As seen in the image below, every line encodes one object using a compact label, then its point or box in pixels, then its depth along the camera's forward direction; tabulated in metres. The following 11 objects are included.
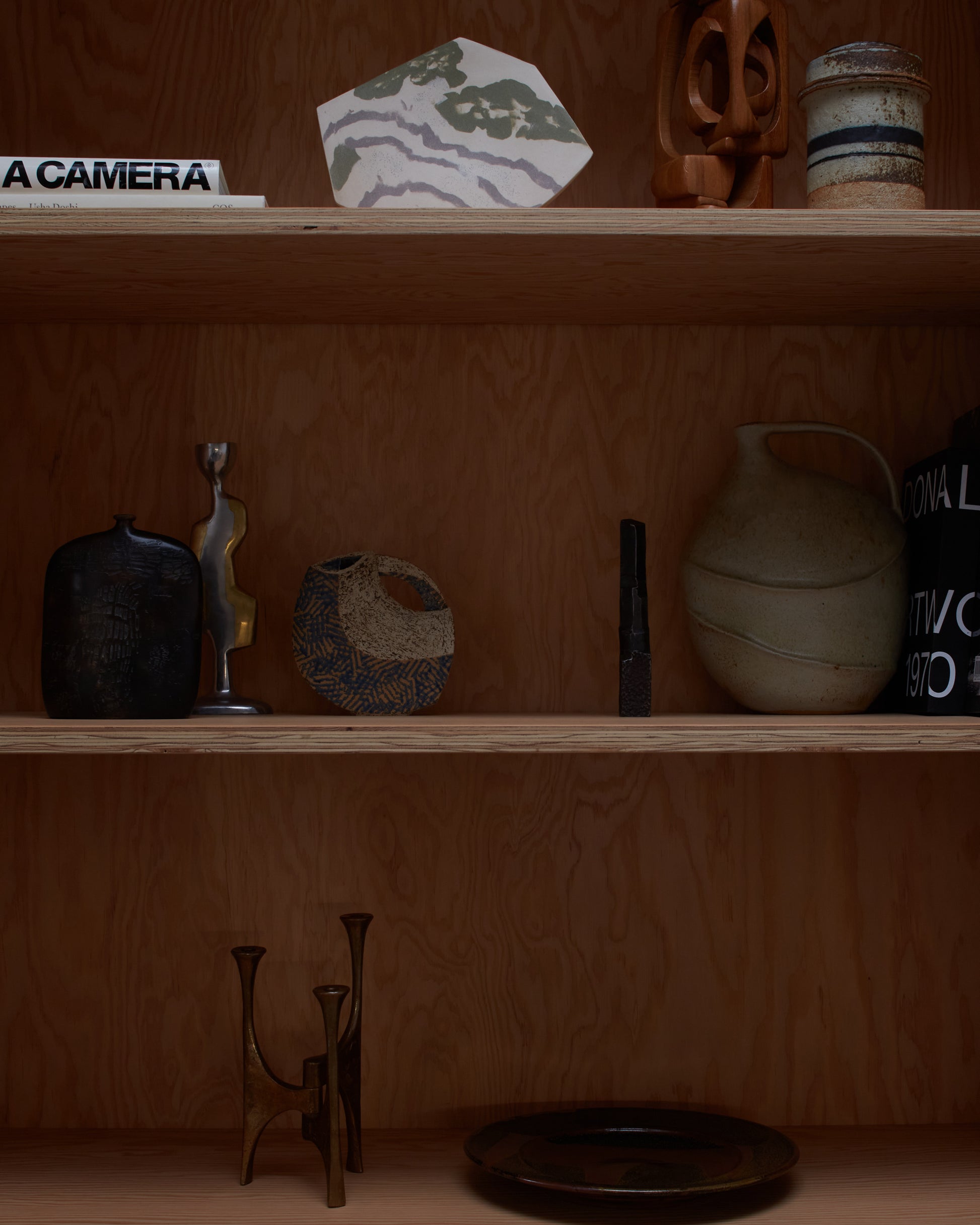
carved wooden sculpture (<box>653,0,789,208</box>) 1.16
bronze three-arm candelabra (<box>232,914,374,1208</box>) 1.15
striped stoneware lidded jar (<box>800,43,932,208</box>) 1.13
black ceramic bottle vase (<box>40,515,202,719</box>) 1.14
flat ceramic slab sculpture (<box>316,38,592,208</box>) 1.16
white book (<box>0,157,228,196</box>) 1.10
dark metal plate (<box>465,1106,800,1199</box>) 1.11
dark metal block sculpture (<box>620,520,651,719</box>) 1.18
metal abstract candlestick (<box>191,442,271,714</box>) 1.27
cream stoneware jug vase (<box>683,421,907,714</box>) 1.23
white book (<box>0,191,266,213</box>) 1.09
